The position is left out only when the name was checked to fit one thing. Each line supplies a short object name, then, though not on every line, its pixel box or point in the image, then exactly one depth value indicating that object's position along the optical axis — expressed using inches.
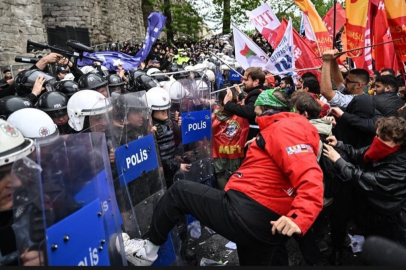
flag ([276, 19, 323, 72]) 234.5
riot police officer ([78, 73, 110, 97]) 160.2
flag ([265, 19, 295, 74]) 215.8
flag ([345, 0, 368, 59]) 201.6
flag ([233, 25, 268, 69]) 237.5
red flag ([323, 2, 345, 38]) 335.0
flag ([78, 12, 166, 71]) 313.6
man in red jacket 82.1
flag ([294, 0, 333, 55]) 255.8
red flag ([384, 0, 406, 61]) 180.9
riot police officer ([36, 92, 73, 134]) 134.2
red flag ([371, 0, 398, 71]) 186.4
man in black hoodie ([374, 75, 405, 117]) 162.4
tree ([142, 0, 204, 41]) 880.9
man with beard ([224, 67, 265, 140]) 169.8
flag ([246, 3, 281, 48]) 280.5
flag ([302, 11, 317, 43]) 253.5
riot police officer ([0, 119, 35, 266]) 62.5
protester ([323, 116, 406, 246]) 113.3
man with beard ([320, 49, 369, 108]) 161.3
